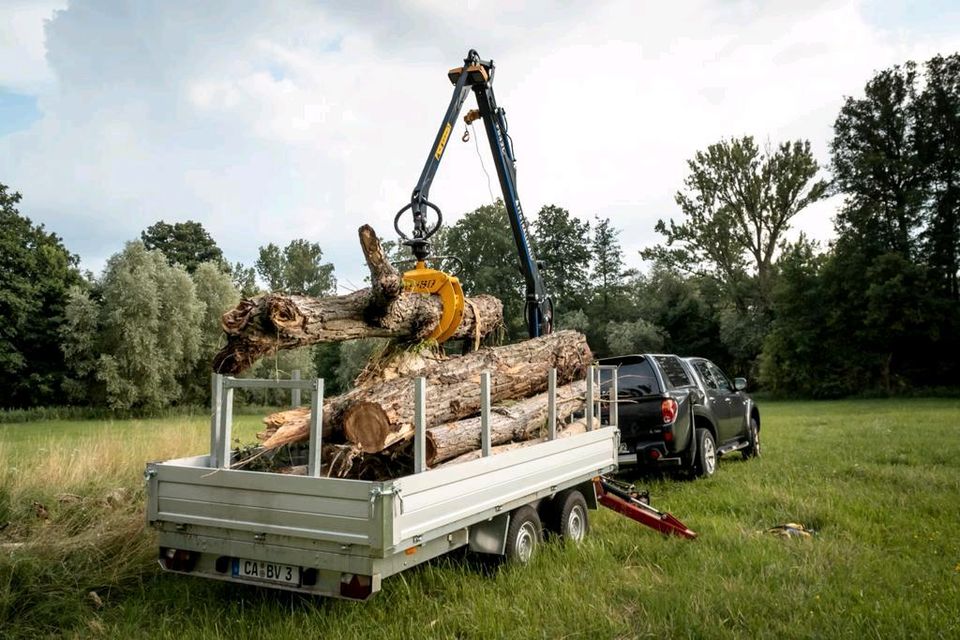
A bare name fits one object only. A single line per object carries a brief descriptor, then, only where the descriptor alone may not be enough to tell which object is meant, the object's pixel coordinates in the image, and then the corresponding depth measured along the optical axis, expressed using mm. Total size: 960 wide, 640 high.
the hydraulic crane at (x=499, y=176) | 7965
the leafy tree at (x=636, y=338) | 40688
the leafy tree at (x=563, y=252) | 49031
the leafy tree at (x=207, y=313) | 36000
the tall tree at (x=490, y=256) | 41406
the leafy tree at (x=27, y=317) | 32469
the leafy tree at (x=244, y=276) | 57297
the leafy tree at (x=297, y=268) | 60906
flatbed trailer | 3814
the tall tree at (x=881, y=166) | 34031
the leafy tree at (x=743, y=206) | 40500
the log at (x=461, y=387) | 4906
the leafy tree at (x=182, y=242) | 49719
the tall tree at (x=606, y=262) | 50406
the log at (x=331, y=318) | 5219
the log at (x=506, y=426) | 5102
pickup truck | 8664
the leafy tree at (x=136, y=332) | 32344
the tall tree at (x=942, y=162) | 32656
